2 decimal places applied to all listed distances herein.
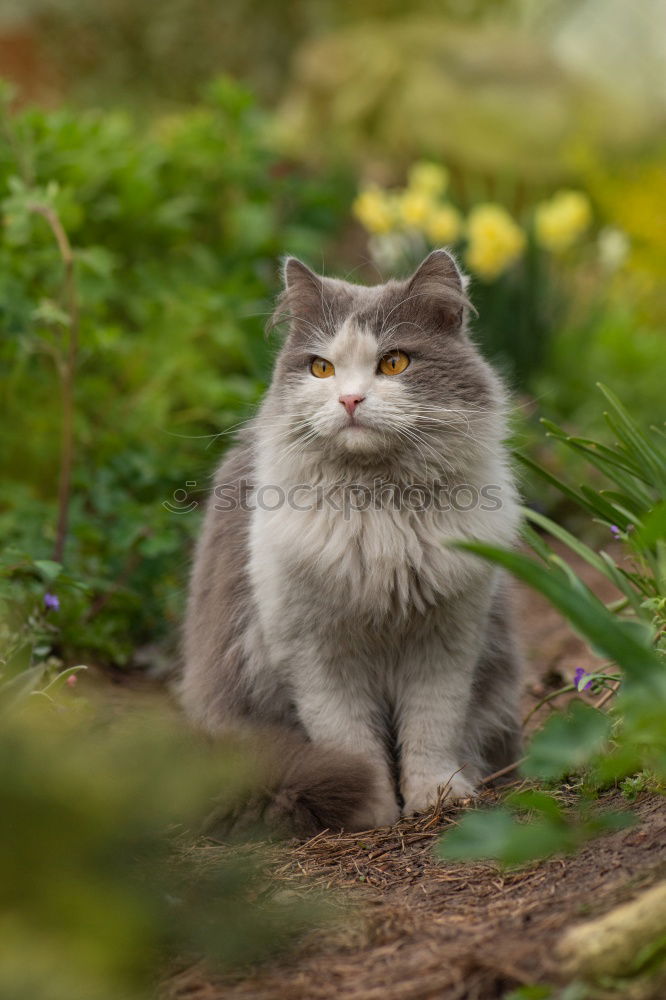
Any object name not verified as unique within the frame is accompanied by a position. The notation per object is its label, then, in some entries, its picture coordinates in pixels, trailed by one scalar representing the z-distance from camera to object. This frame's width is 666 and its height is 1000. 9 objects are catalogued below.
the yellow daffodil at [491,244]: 10.79
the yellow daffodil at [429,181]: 11.70
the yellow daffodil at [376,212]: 11.44
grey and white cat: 4.93
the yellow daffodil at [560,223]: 11.64
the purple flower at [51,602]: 5.83
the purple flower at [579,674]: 4.91
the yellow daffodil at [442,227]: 11.12
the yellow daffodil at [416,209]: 11.16
